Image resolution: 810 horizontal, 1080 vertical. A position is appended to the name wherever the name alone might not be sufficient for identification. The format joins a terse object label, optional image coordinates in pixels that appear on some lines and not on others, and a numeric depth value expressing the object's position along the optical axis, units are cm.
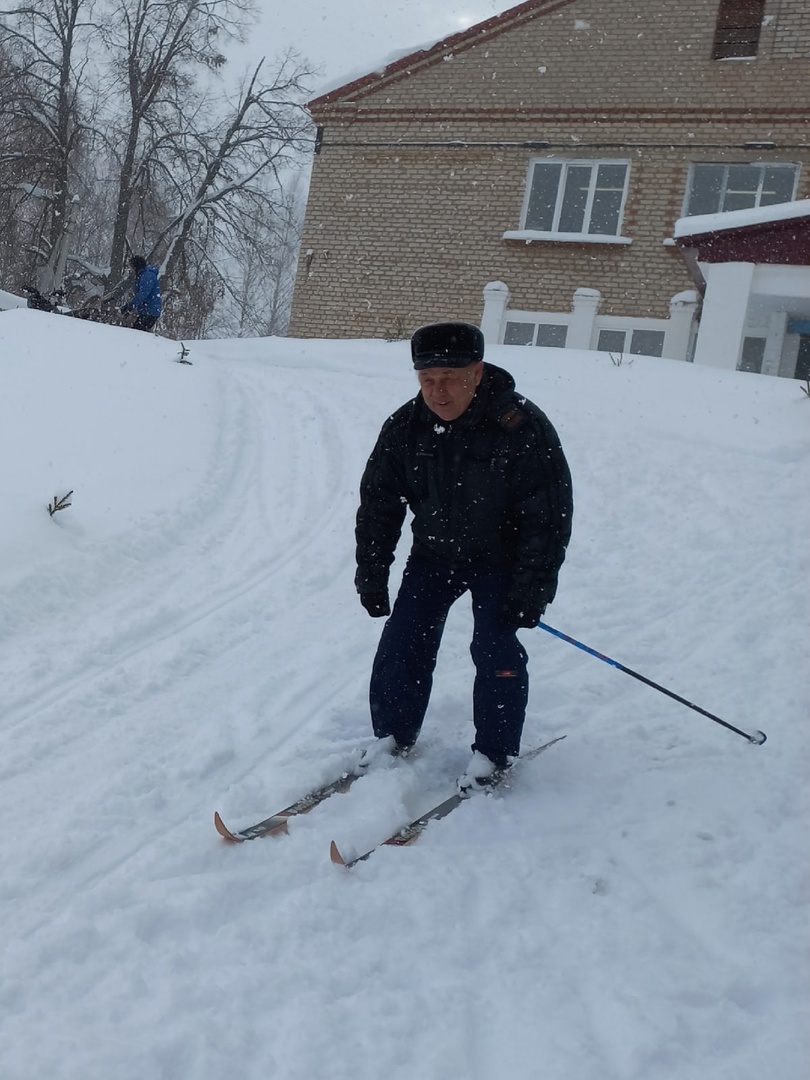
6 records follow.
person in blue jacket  1450
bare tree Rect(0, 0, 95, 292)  2144
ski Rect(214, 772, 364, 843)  274
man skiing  305
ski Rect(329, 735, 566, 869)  266
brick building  1515
